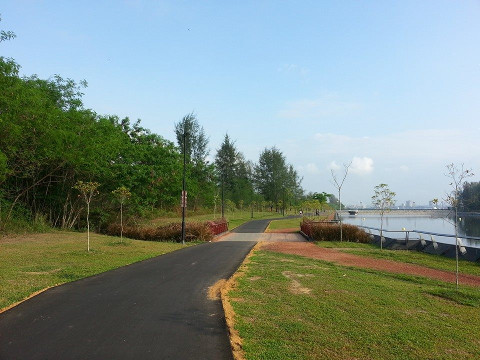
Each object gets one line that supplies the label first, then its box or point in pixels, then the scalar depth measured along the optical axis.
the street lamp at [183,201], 22.17
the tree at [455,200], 10.90
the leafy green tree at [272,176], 83.75
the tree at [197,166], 48.42
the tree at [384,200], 24.55
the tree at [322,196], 73.20
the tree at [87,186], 17.80
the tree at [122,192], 21.36
